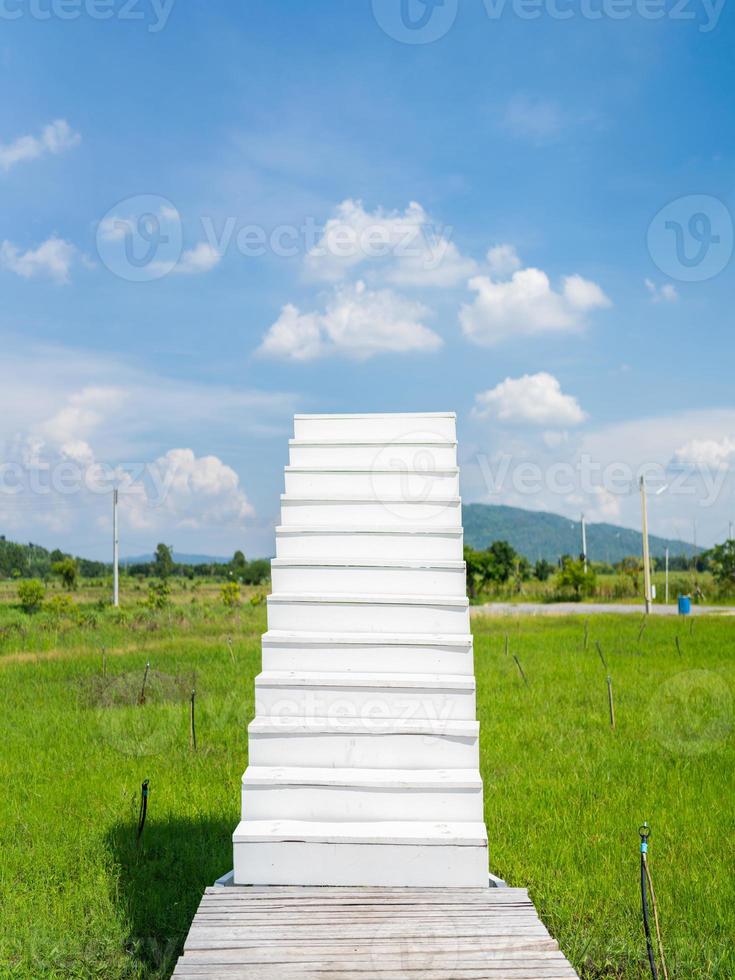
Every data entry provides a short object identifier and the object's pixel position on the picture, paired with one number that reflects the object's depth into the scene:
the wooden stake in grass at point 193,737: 8.80
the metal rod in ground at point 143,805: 5.78
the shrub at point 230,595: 31.14
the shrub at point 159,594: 29.62
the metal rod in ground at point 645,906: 3.83
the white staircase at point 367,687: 3.72
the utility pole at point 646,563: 28.81
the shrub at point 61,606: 26.95
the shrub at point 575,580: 37.31
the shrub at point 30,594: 29.02
